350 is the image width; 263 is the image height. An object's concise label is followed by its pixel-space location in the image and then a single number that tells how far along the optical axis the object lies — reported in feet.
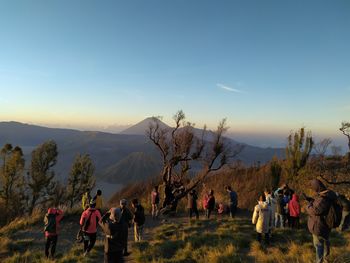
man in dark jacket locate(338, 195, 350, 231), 22.03
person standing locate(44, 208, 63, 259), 29.68
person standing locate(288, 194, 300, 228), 38.27
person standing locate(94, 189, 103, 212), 39.50
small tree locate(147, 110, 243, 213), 59.52
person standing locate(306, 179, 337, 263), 19.19
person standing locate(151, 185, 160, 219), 49.95
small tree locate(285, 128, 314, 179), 80.64
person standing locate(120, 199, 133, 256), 27.43
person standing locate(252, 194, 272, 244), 30.48
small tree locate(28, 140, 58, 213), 122.21
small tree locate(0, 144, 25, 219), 107.96
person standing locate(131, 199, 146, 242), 35.24
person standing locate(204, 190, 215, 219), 49.16
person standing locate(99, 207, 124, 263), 20.77
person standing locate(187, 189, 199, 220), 47.62
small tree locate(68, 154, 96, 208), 130.82
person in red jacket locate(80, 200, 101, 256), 28.91
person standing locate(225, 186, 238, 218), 46.85
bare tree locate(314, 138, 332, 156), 89.70
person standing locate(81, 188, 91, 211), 41.68
